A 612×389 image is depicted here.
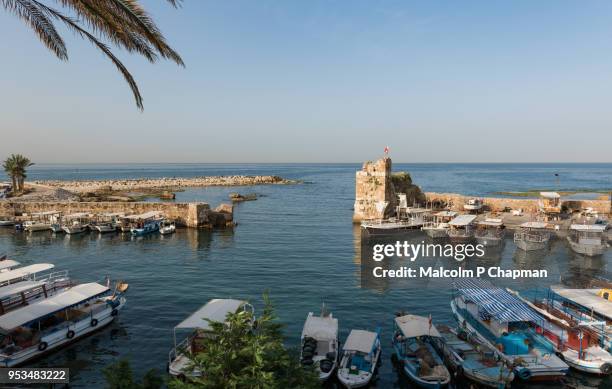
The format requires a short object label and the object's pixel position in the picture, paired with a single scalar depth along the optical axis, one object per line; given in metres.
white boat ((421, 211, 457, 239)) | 42.97
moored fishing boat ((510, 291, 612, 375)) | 16.41
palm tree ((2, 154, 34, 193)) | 67.25
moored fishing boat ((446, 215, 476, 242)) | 40.53
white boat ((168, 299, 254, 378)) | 15.89
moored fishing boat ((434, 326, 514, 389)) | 15.31
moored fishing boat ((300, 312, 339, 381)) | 15.67
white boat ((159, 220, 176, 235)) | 45.82
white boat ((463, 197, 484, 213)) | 53.75
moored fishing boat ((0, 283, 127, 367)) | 16.83
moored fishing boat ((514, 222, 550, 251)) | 36.22
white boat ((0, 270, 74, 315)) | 20.22
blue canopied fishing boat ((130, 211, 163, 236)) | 44.66
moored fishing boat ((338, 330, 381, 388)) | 15.20
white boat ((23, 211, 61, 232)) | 46.75
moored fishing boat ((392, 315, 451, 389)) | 15.30
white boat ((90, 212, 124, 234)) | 46.25
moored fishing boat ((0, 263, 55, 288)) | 22.08
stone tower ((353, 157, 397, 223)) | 51.47
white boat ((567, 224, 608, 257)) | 35.16
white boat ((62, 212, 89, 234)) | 45.09
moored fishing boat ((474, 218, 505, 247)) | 37.75
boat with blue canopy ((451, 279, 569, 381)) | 15.84
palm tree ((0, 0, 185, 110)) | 9.18
